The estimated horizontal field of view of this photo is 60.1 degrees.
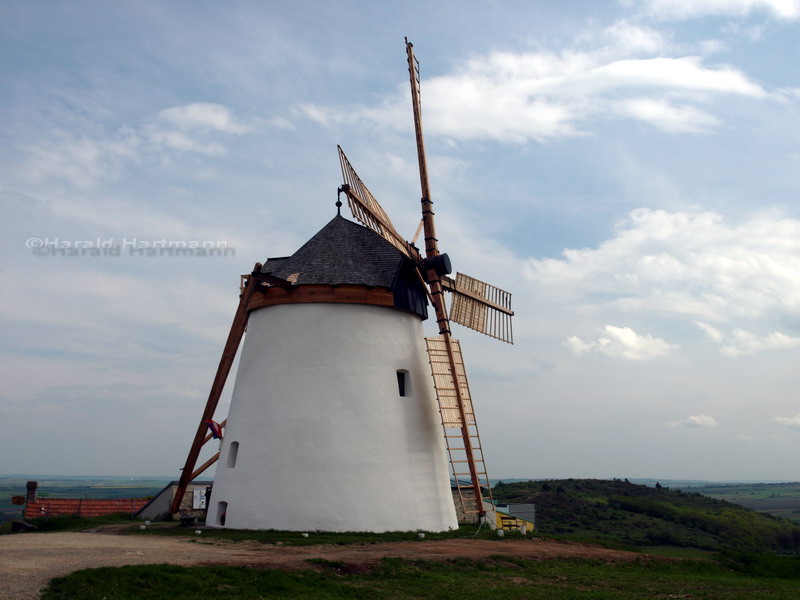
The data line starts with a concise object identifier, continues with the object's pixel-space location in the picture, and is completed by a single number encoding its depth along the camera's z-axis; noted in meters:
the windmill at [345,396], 18.61
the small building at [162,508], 23.67
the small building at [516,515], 24.02
